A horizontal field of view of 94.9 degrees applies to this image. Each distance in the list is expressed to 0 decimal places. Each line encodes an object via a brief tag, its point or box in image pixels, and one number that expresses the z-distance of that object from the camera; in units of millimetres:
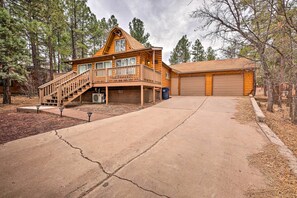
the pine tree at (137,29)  22891
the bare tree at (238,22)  8109
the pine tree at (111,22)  24062
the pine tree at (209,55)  30875
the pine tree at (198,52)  31672
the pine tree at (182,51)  31344
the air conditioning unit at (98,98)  10578
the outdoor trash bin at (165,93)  12594
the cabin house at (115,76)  8781
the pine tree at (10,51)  8164
